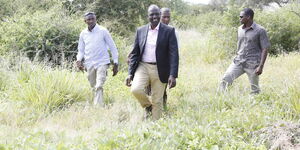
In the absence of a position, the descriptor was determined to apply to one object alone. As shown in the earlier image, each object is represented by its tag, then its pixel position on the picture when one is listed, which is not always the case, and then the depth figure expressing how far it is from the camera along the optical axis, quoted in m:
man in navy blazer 5.20
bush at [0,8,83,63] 9.38
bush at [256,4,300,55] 12.63
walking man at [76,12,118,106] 6.33
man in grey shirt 6.00
